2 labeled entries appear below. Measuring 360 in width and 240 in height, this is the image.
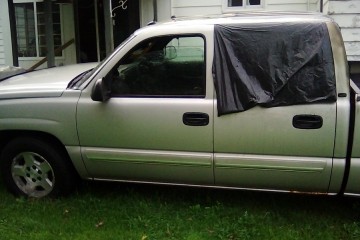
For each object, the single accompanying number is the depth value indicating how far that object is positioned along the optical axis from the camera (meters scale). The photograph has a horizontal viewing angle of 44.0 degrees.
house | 9.77
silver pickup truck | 3.46
